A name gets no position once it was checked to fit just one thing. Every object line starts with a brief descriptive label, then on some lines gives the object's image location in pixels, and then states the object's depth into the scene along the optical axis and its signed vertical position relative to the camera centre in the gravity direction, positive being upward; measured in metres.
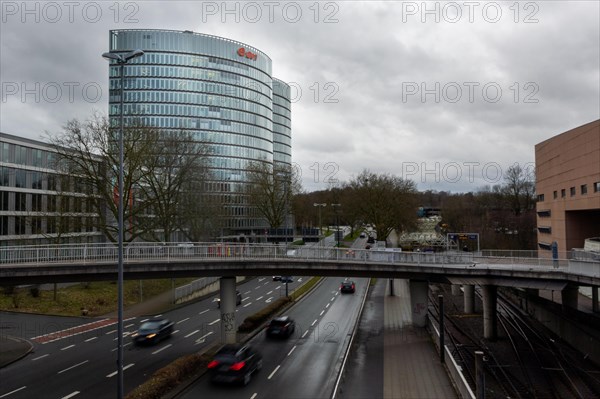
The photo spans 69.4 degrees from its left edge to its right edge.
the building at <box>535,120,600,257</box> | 37.69 +2.89
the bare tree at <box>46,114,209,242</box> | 31.47 +4.28
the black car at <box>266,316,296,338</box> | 26.36 -6.78
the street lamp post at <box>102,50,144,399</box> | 13.54 -1.29
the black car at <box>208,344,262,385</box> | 18.12 -6.30
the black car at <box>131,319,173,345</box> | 25.16 -6.78
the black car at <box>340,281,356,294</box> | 44.94 -7.37
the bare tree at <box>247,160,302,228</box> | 64.19 +3.65
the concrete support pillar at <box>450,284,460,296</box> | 48.09 -8.32
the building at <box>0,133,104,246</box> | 36.66 +1.90
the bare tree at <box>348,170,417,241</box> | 59.09 +1.80
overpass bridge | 20.05 -2.68
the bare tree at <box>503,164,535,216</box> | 79.19 +4.45
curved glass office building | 85.69 +25.74
